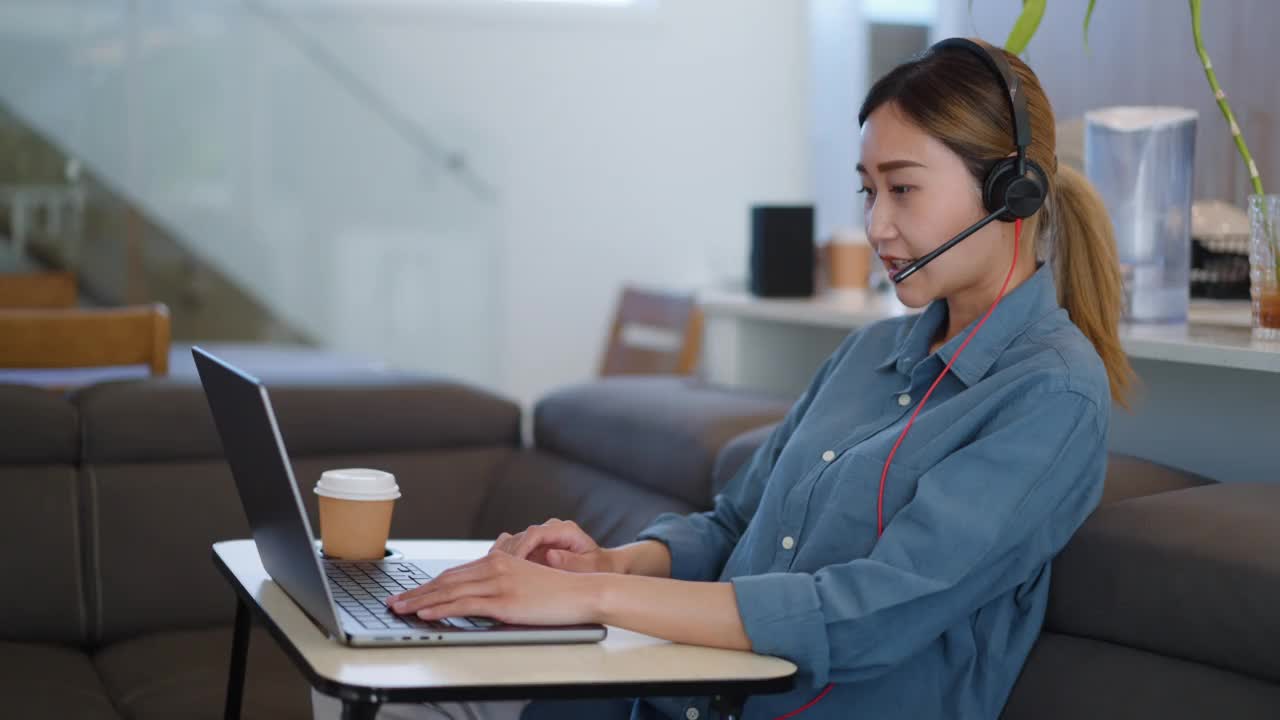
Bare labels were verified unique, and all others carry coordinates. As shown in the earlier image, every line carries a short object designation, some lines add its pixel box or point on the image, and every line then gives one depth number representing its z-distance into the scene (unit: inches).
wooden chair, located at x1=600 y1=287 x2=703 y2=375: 142.9
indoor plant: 57.2
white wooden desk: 37.3
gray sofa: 73.6
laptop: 41.1
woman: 44.3
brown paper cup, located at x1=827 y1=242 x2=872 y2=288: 99.8
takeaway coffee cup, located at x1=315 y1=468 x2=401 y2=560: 50.4
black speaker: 92.2
